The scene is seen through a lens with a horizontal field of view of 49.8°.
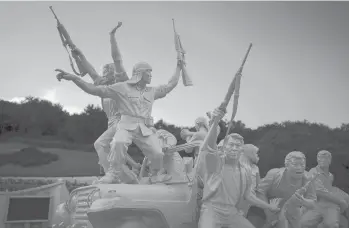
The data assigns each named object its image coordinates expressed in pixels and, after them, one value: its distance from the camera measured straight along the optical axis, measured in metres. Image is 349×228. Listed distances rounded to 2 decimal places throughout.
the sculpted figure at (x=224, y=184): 3.98
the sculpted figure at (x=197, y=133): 5.79
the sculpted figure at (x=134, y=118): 4.79
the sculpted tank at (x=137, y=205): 4.09
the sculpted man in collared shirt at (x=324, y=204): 5.56
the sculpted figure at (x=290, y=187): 4.51
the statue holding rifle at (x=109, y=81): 5.44
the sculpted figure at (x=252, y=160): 4.99
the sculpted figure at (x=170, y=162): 5.18
